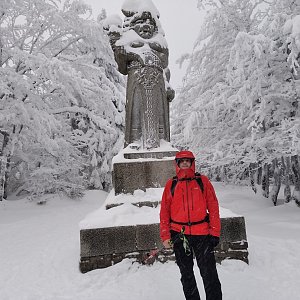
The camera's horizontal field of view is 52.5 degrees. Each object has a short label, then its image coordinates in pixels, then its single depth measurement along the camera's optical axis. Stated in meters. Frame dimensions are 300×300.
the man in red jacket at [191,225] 2.79
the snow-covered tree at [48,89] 9.15
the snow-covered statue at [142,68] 5.62
